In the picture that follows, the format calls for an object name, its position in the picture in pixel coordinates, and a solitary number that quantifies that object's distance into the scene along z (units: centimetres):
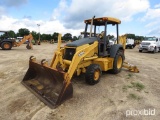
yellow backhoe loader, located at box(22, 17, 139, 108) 306
